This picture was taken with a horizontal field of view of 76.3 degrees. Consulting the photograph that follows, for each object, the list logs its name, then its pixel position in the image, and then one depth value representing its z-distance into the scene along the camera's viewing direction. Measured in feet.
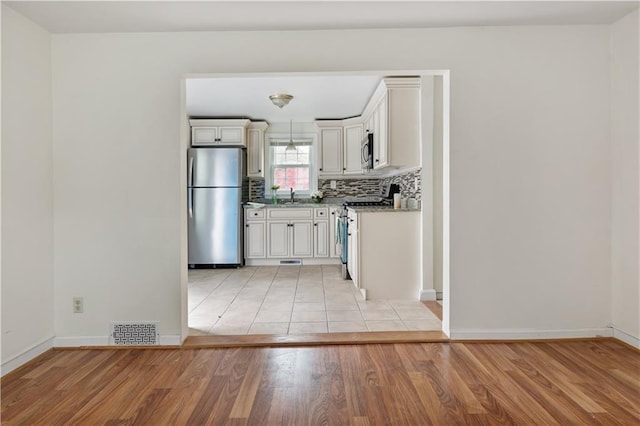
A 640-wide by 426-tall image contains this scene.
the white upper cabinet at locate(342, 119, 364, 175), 20.01
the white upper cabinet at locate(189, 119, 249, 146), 19.72
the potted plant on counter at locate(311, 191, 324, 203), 20.93
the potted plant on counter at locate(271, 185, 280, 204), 21.13
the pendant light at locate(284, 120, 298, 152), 20.82
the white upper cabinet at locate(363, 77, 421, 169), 13.01
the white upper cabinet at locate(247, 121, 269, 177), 20.58
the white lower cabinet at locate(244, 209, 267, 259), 19.40
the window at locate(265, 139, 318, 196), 21.74
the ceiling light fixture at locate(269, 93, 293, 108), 14.92
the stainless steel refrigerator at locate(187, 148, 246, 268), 18.62
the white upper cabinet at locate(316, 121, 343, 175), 20.66
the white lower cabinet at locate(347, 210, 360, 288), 13.12
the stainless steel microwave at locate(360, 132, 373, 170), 16.40
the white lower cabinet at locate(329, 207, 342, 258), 19.49
